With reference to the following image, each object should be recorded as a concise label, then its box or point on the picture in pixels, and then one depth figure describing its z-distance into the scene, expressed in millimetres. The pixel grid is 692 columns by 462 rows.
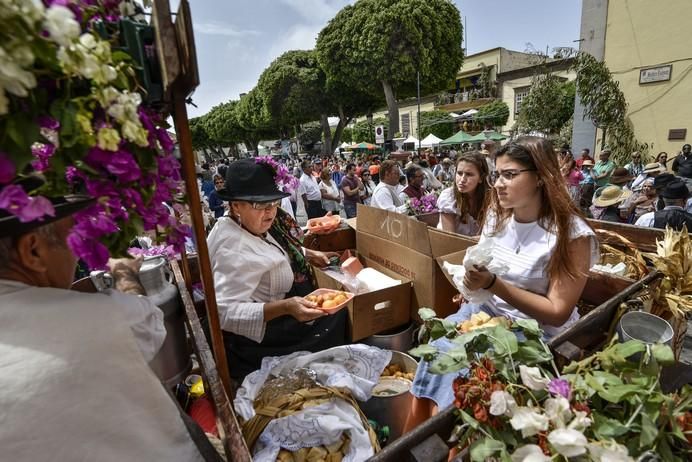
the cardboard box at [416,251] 2549
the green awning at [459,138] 19812
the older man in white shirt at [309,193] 8109
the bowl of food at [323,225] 3467
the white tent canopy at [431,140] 21083
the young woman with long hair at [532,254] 1701
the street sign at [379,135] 13955
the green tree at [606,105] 9773
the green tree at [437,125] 31470
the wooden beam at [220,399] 960
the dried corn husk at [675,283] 2004
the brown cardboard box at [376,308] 2354
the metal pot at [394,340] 2541
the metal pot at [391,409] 1890
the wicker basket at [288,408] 1427
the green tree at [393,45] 16469
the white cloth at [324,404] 1367
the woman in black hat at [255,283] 1841
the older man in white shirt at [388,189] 5203
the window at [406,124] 37647
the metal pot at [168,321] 1657
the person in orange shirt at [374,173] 12195
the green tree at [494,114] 27184
